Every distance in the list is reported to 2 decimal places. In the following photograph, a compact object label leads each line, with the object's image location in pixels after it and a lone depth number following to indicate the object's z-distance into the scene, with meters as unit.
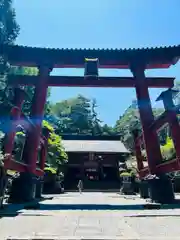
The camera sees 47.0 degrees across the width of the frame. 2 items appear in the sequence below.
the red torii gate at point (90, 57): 8.73
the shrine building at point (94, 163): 21.86
